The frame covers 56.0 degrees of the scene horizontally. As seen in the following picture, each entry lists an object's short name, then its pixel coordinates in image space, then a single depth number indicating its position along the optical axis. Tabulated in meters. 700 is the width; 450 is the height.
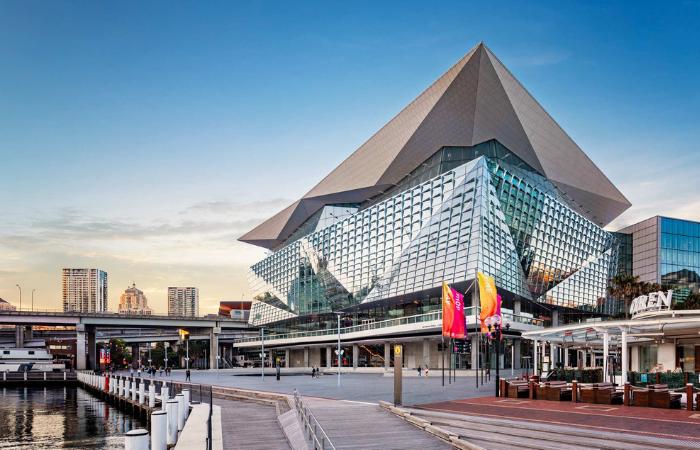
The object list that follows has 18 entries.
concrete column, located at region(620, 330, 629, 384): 34.44
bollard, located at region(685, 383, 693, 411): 24.80
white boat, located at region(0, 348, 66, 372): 112.75
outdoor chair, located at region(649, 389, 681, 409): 25.77
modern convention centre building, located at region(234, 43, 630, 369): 78.00
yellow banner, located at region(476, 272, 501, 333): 43.19
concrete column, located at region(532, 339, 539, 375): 48.19
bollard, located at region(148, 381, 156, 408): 38.50
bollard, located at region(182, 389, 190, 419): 28.07
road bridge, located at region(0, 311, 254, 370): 118.50
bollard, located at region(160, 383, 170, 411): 31.20
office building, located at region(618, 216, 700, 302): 103.25
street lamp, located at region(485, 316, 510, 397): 34.30
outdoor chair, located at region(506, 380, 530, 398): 32.47
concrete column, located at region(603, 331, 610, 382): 35.84
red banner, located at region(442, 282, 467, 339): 47.53
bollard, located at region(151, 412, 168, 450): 19.17
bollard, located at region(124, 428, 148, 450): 14.70
